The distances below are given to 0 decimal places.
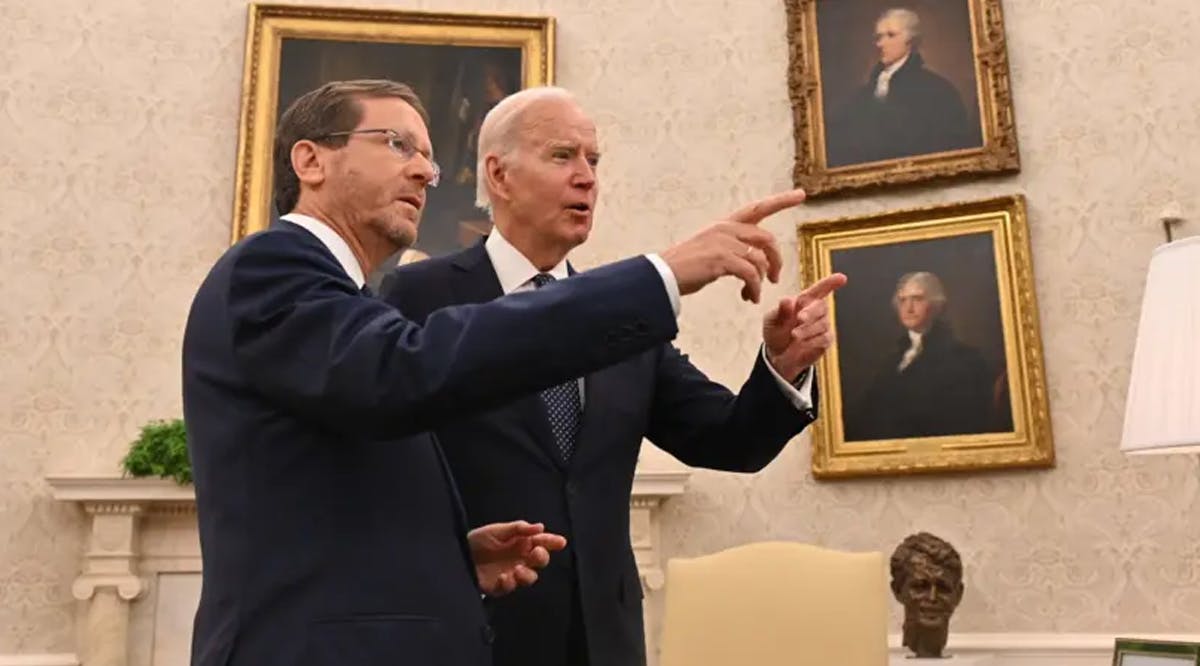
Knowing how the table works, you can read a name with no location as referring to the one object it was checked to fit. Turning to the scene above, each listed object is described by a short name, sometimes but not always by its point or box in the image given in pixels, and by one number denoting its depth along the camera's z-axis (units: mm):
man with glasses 1132
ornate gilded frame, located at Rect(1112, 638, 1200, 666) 2340
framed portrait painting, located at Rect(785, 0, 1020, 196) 4582
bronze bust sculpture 3770
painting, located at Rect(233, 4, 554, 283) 5066
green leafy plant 4359
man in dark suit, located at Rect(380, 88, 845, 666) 1604
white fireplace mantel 4355
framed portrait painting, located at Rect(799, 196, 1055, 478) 4289
